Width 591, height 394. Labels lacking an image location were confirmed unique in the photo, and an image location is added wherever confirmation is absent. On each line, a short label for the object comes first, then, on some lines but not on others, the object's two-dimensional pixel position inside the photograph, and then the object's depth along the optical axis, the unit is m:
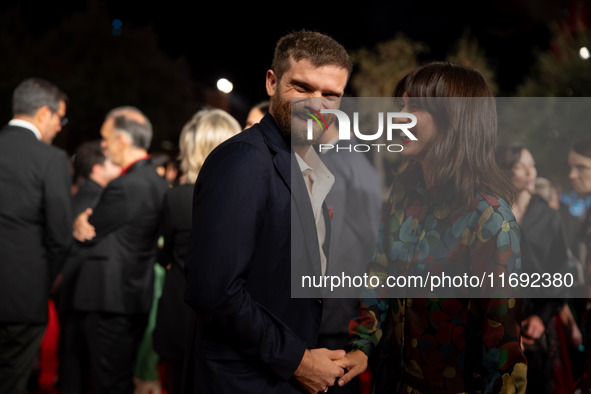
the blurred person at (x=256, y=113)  3.87
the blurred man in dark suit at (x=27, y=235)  3.70
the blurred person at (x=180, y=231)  3.45
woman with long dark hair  1.90
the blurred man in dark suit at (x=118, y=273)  4.00
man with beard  1.81
